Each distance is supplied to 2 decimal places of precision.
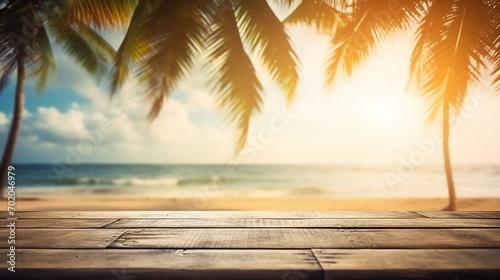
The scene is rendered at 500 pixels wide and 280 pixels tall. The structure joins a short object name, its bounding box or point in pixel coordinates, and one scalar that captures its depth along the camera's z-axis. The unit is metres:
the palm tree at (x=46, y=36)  3.20
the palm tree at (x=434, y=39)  3.28
